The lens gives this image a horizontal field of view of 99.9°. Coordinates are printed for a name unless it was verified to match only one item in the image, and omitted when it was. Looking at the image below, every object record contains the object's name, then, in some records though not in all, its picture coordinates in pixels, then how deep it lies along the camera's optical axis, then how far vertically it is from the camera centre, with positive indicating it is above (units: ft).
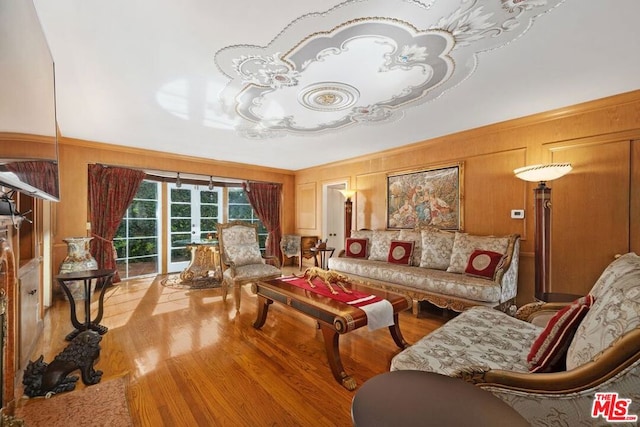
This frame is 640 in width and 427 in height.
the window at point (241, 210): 20.81 +0.15
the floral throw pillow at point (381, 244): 14.70 -1.79
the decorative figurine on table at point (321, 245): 18.33 -2.29
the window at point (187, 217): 18.30 -0.38
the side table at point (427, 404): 2.83 -2.19
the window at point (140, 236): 16.61 -1.51
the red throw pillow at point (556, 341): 3.89 -1.95
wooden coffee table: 6.55 -2.70
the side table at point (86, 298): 8.11 -2.74
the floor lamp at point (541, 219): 9.18 -0.29
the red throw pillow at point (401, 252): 13.42 -2.05
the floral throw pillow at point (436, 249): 12.35 -1.75
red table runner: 7.61 -2.53
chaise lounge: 2.83 -2.09
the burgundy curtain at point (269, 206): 20.99 +0.47
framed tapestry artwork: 13.20 +0.71
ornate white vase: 12.38 -2.26
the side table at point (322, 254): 18.09 -3.24
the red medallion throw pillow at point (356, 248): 15.39 -2.09
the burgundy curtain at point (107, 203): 14.56 +0.51
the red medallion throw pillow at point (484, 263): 10.17 -2.02
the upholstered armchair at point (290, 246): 21.36 -2.74
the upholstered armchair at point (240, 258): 11.77 -2.27
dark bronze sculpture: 6.19 -3.89
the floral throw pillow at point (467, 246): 10.80 -1.46
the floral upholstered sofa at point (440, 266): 9.85 -2.50
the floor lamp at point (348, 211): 17.83 +0.05
